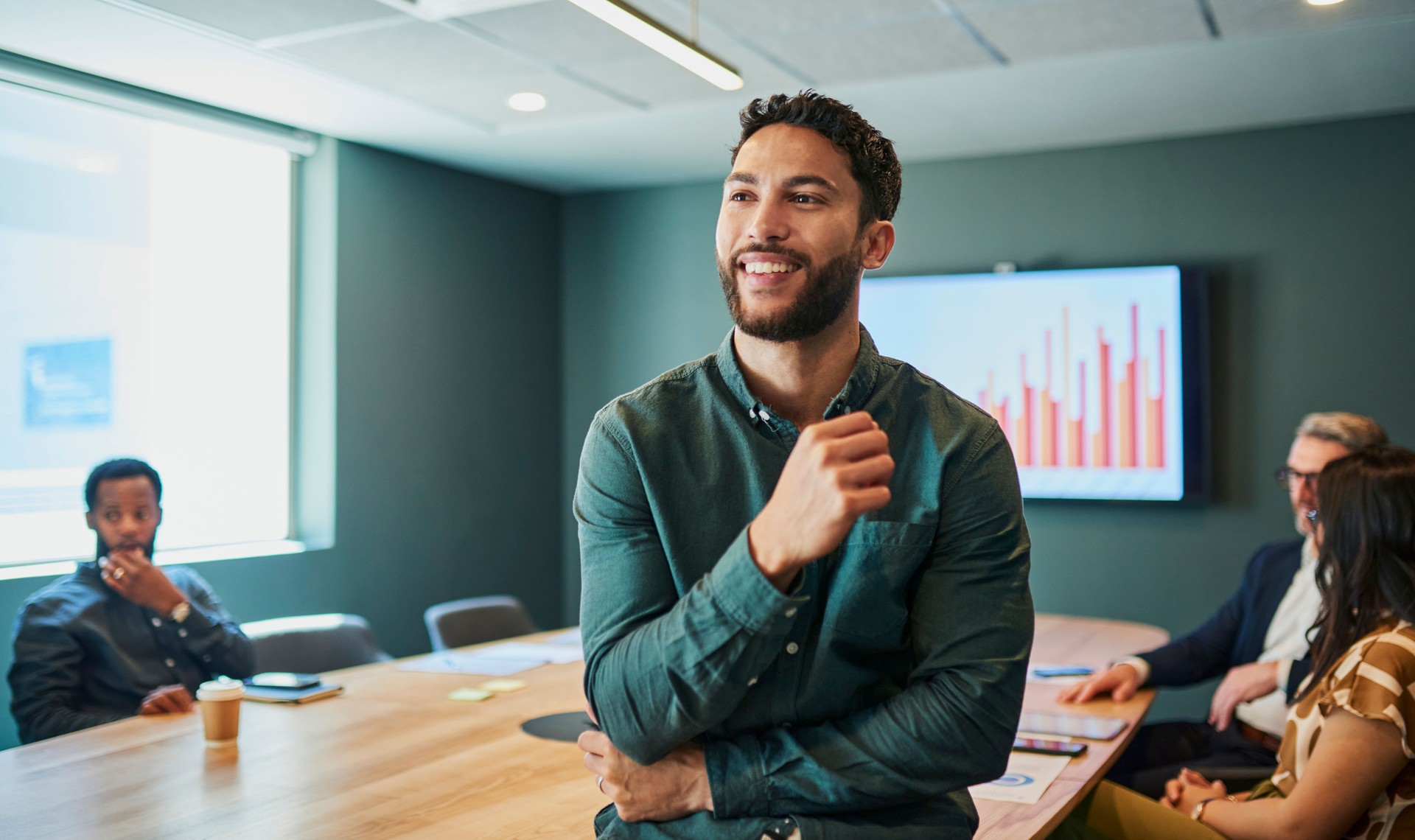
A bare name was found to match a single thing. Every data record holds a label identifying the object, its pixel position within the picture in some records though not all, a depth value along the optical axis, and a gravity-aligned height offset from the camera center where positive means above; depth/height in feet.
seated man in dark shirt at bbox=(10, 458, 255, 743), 9.27 -1.62
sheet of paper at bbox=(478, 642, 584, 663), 10.89 -2.03
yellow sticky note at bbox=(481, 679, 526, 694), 9.35 -2.00
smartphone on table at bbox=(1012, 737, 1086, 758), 7.30 -1.97
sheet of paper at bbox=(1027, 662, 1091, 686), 9.85 -2.07
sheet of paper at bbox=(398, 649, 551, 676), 10.28 -2.02
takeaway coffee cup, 7.48 -1.73
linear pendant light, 9.26 +3.47
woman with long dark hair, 6.23 -1.41
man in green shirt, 4.02 -0.48
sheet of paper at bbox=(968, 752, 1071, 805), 6.36 -1.97
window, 13.25 +1.57
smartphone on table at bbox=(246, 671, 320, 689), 9.06 -1.88
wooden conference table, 5.97 -1.98
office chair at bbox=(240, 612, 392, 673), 11.11 -1.99
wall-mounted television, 16.29 +1.10
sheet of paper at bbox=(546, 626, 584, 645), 11.80 -2.05
